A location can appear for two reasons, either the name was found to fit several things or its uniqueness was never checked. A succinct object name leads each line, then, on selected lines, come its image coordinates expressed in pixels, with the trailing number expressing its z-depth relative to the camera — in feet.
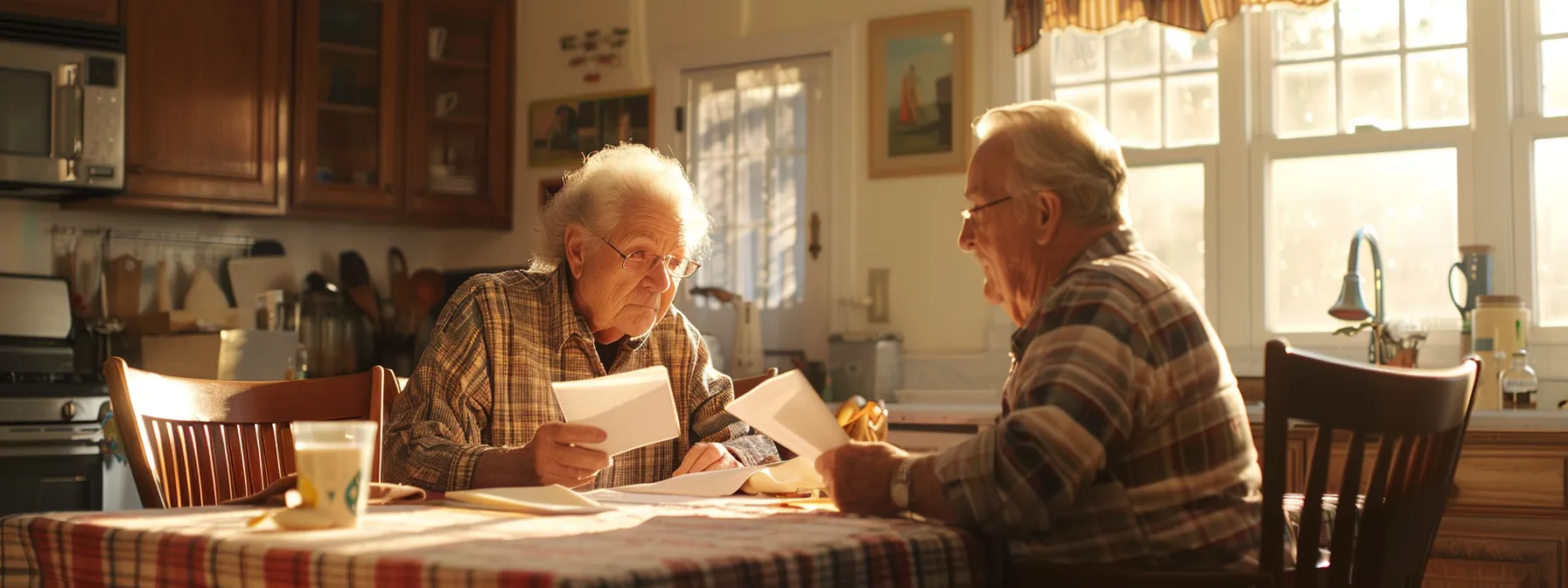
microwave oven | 13.71
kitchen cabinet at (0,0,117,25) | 13.80
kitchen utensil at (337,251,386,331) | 17.08
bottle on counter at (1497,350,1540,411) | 11.02
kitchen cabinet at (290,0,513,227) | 16.10
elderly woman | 6.82
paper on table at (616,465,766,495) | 6.11
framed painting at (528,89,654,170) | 16.44
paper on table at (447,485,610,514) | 4.96
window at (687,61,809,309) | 15.30
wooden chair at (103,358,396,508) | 6.00
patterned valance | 12.51
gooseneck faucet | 11.81
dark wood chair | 4.38
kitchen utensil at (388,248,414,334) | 17.56
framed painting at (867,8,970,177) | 14.17
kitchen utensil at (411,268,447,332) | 17.58
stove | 13.07
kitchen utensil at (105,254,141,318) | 15.57
